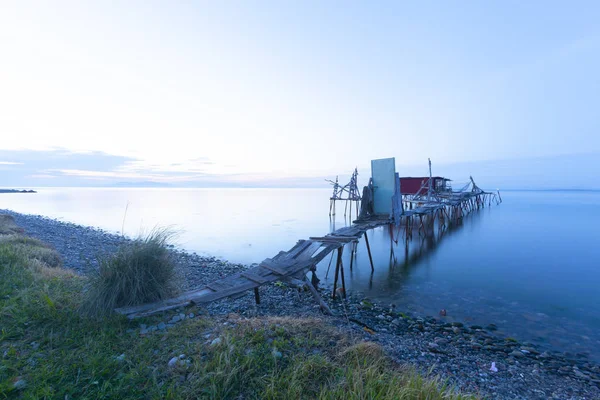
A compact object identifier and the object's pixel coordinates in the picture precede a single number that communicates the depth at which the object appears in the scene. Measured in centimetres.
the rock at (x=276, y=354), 379
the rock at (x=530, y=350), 663
